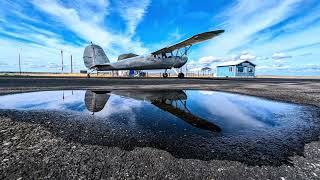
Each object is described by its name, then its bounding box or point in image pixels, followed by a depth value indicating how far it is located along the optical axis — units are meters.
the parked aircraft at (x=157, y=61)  15.84
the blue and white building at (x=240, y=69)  30.38
